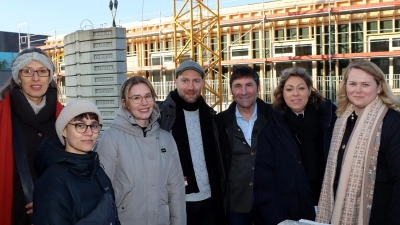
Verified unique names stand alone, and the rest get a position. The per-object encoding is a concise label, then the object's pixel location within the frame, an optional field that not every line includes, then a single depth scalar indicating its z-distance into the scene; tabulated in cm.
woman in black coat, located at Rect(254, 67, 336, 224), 354
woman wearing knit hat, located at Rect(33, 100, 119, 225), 220
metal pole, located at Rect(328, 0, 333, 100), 1733
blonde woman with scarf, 290
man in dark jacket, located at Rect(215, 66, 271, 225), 389
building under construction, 1739
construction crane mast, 2098
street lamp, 1275
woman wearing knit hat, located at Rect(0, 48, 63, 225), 300
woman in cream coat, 312
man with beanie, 382
